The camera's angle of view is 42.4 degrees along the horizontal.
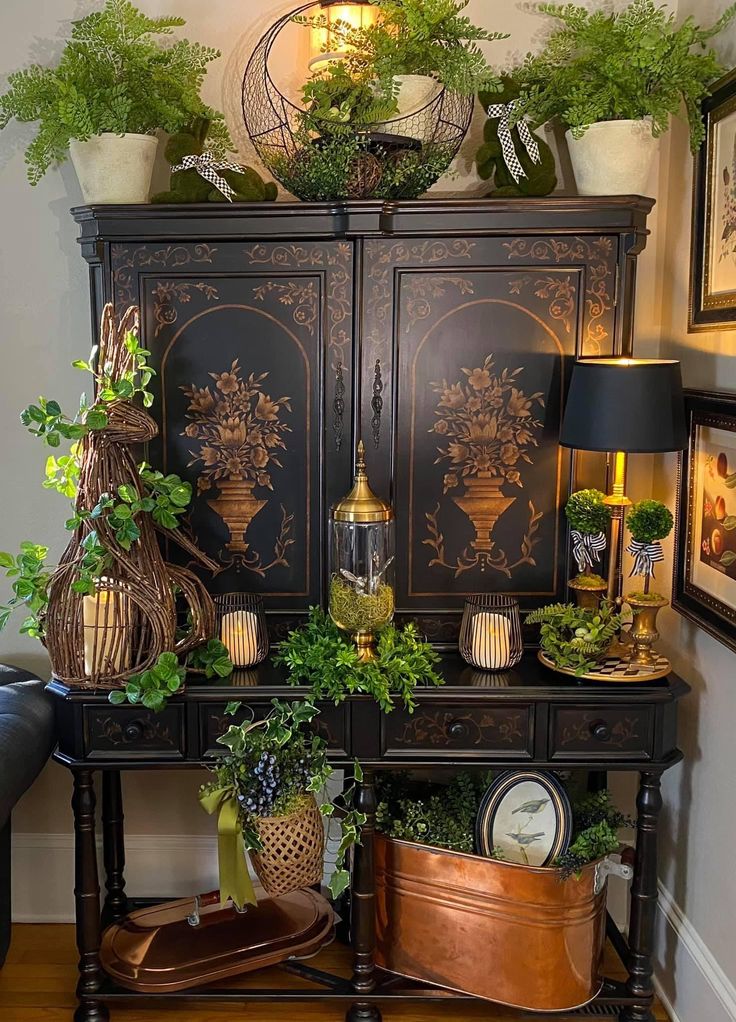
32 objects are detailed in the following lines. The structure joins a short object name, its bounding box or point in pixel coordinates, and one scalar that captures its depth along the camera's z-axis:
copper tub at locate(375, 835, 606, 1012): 2.20
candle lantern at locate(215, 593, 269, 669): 2.26
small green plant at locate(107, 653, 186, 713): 2.09
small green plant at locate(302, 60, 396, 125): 2.16
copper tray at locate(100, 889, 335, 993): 2.34
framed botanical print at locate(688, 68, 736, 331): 2.07
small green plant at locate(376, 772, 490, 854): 2.28
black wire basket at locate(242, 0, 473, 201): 2.19
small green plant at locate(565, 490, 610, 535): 2.26
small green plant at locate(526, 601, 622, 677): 2.21
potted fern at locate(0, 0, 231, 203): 2.22
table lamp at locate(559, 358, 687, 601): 2.07
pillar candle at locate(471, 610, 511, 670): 2.23
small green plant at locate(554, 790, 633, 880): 2.21
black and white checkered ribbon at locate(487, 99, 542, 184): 2.27
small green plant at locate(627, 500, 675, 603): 2.18
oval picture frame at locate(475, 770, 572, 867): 2.25
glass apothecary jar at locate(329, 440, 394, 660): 2.21
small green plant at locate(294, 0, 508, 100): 2.18
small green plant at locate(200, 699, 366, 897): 2.10
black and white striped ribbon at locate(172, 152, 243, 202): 2.27
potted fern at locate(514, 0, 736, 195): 2.12
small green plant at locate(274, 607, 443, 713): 2.12
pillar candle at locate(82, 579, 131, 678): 2.13
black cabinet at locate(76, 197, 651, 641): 2.27
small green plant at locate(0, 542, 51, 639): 2.15
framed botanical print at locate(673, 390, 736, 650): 2.08
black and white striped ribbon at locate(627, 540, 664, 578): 2.23
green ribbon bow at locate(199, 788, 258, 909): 2.13
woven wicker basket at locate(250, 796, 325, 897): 2.14
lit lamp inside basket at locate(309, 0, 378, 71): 2.28
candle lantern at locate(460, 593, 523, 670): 2.23
